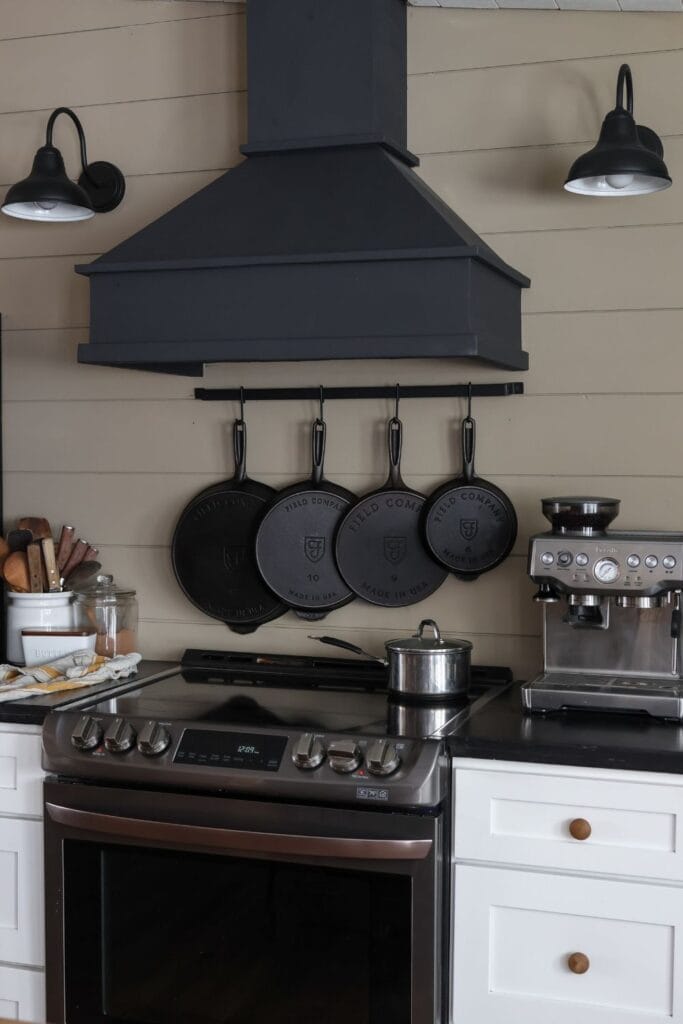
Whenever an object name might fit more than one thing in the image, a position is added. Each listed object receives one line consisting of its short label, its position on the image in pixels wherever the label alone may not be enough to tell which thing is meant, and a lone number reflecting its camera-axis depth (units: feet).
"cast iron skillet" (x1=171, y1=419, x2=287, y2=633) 10.01
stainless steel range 7.38
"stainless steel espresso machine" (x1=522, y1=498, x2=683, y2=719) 7.95
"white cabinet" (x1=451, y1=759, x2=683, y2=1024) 7.22
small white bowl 9.68
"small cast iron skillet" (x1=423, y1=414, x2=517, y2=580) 9.36
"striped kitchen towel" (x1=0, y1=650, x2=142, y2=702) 8.77
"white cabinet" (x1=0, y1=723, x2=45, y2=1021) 8.35
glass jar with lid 9.93
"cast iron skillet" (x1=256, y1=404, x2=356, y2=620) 9.80
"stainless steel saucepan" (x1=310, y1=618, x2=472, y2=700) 8.50
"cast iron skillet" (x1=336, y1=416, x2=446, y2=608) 9.57
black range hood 8.06
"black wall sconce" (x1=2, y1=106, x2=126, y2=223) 9.11
